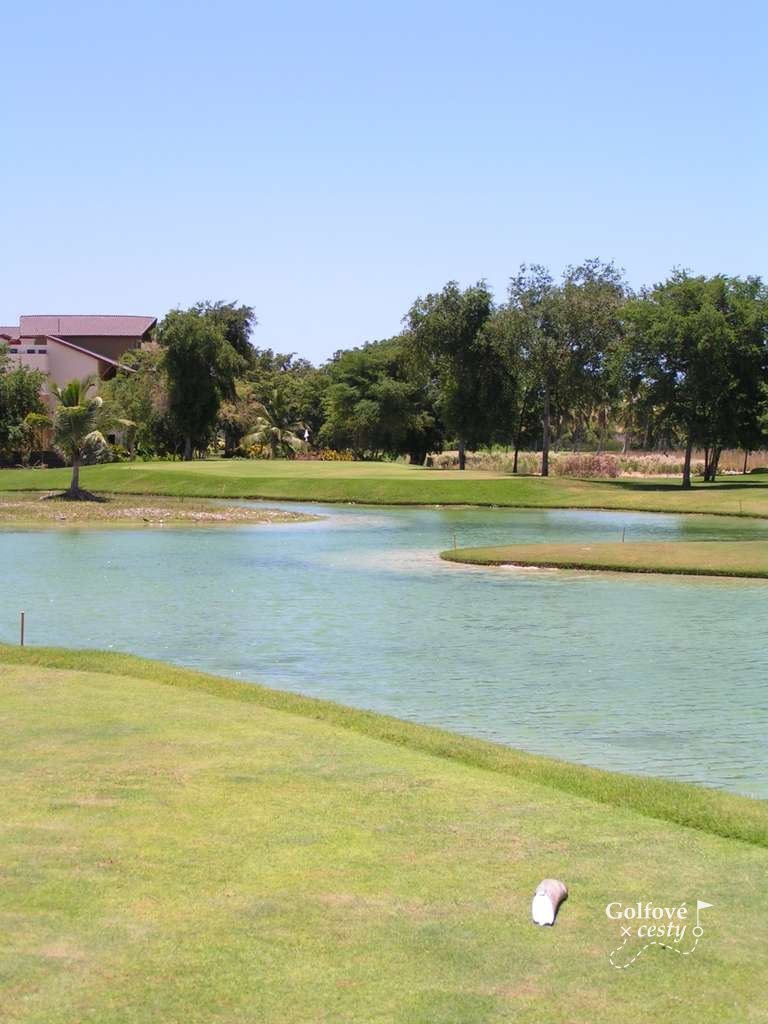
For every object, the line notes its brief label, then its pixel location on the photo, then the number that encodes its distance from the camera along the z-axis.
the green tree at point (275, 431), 102.62
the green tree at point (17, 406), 89.19
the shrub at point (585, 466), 88.50
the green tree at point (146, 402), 92.75
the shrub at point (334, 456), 103.00
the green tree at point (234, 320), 108.75
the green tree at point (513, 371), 80.88
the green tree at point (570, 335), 80.75
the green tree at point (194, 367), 90.50
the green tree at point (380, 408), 108.00
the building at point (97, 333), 113.88
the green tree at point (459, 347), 86.25
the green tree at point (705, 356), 73.56
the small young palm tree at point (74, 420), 59.44
